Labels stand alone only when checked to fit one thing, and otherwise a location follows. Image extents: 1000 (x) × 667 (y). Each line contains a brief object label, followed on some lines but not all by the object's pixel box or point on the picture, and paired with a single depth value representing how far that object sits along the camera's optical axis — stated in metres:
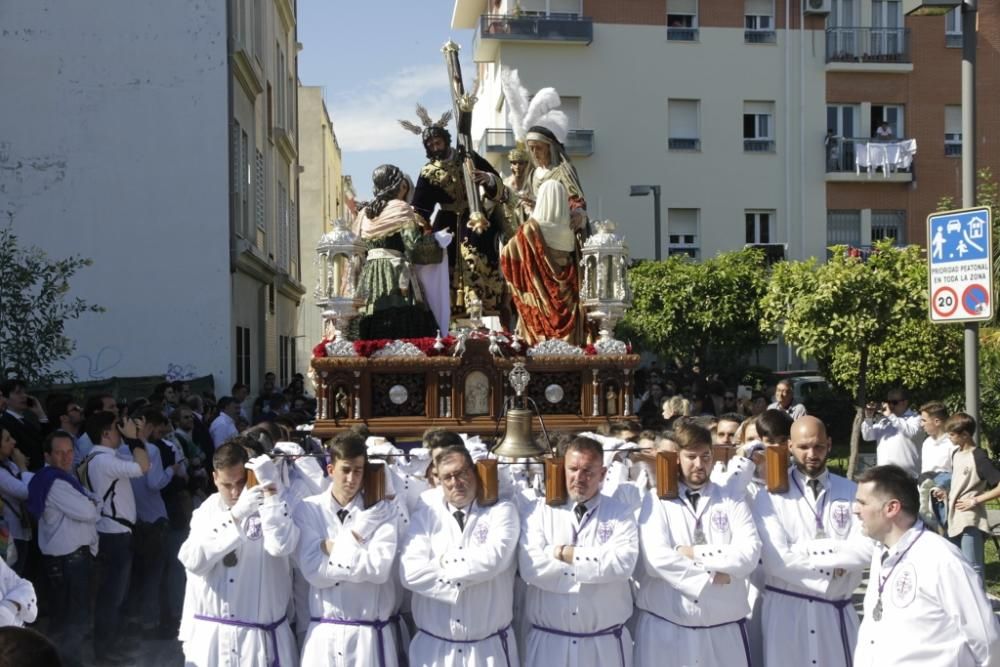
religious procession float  9.78
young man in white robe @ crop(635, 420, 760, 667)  5.26
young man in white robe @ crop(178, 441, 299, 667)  5.48
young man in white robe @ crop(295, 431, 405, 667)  5.29
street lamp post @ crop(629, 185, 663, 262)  20.61
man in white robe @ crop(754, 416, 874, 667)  5.41
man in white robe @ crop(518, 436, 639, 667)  5.21
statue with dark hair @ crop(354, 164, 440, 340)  10.72
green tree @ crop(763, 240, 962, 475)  14.72
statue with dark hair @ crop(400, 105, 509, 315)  11.75
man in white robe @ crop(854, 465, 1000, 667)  4.07
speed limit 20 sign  6.85
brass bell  6.48
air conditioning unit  27.62
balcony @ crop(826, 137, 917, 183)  27.30
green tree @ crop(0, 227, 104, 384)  12.26
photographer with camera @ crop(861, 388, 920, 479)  10.45
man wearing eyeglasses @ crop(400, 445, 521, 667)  5.20
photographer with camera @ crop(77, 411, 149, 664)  7.64
